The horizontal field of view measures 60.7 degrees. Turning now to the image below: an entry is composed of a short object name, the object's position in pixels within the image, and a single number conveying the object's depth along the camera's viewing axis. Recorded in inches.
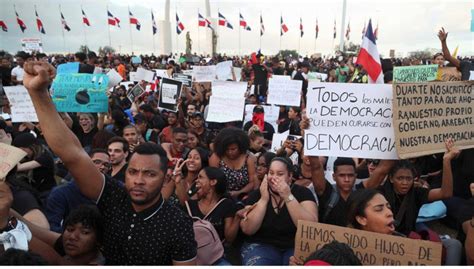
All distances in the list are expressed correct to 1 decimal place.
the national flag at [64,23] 1277.1
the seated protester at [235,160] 196.1
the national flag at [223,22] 1088.8
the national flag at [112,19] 1189.5
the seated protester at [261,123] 302.4
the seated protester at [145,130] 272.2
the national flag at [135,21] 1211.2
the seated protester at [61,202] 139.0
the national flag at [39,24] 1187.9
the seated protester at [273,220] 145.5
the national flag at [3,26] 934.3
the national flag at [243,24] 1322.6
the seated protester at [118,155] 176.7
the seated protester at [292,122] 298.5
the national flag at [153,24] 1235.5
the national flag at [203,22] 1144.8
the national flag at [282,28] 1401.8
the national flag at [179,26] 1194.6
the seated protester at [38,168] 167.9
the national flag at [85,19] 1265.9
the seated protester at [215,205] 152.0
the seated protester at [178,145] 225.1
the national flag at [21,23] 1112.8
